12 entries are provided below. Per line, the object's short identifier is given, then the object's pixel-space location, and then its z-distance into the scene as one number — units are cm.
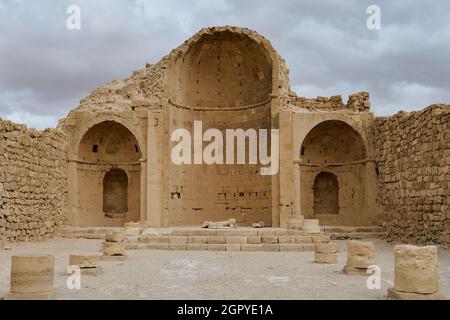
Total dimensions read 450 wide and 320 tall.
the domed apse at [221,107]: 2178
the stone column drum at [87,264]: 948
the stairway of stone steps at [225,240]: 1491
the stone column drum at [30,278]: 695
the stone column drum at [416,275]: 688
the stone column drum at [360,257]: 962
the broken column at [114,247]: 1219
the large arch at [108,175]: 2159
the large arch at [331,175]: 2167
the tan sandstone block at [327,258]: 1146
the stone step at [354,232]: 1798
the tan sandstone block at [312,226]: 1594
